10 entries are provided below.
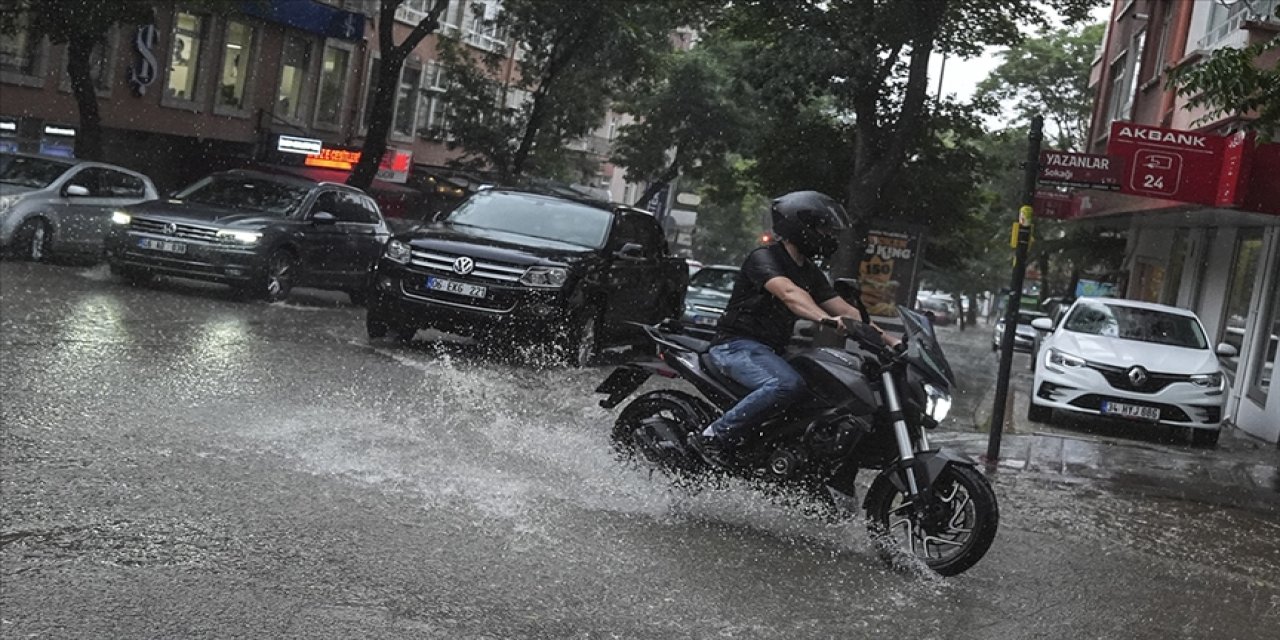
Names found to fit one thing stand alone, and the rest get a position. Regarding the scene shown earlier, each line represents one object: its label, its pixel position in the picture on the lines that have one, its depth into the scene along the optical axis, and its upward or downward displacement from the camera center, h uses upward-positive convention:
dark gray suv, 17.38 -1.13
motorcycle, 6.88 -0.97
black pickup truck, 14.14 -0.87
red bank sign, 16.89 +1.44
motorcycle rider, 7.30 -0.38
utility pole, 12.20 -0.12
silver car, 19.23 -1.23
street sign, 12.88 +0.91
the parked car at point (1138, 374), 15.91 -0.91
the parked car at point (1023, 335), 42.56 -1.86
